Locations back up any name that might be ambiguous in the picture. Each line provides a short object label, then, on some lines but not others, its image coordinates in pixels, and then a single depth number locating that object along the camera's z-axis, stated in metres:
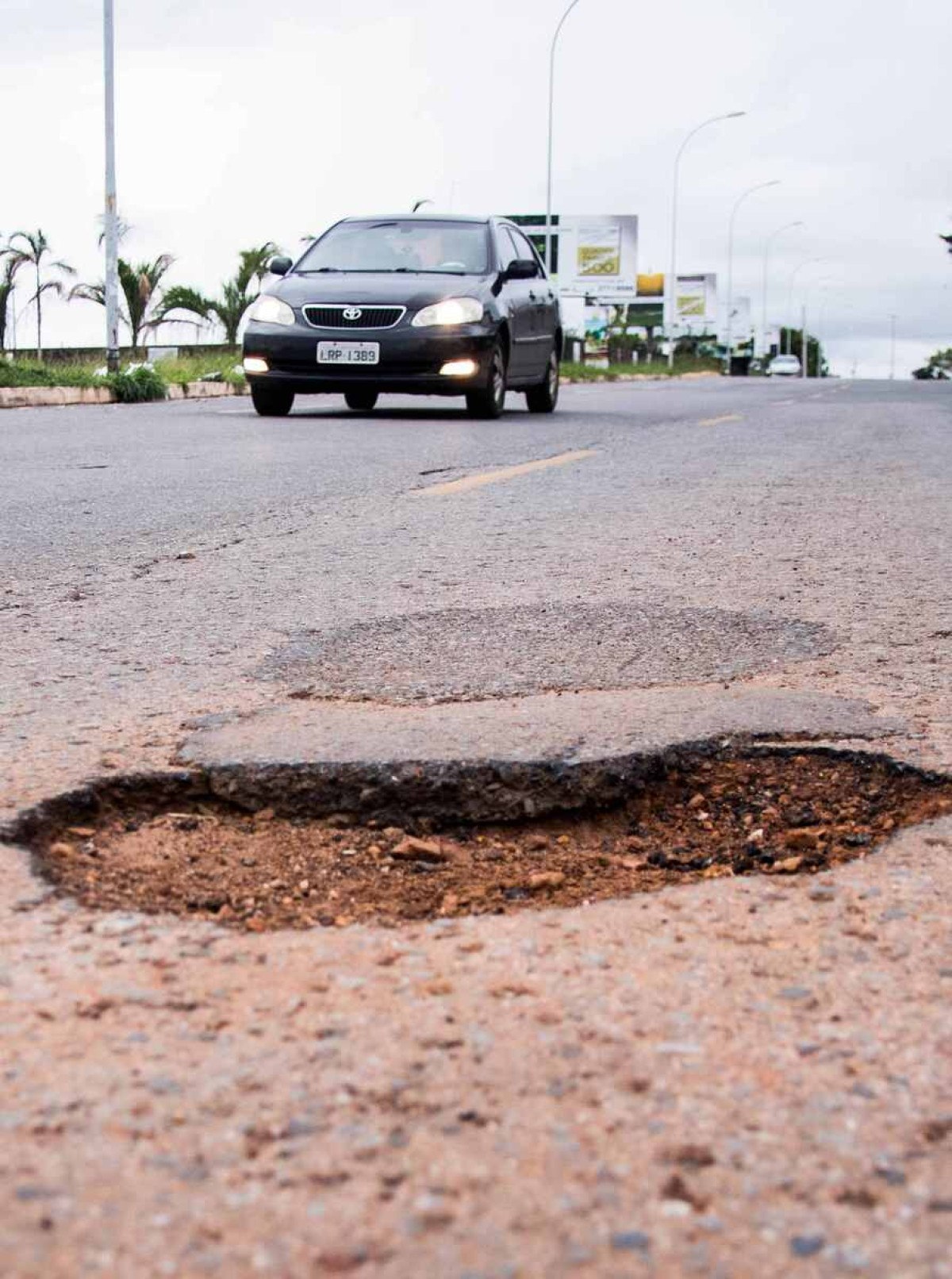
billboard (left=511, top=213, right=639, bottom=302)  75.12
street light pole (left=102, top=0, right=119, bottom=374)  19.80
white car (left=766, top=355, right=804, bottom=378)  88.56
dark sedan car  11.19
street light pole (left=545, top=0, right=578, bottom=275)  38.47
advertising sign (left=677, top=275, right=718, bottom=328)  106.19
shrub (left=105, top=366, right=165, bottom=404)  15.99
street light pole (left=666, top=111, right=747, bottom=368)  58.81
